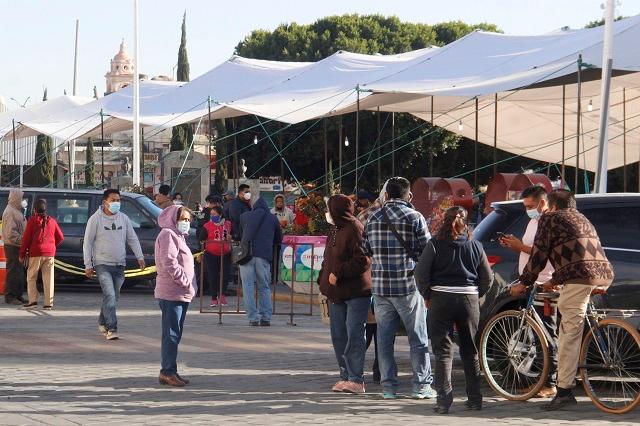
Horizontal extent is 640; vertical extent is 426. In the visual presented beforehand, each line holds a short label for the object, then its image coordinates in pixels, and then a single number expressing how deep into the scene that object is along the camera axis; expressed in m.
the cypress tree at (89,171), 72.66
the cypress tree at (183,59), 124.56
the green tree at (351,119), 56.31
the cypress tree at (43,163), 86.38
